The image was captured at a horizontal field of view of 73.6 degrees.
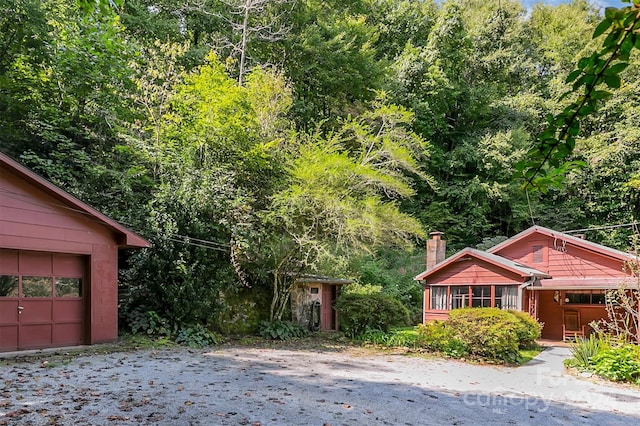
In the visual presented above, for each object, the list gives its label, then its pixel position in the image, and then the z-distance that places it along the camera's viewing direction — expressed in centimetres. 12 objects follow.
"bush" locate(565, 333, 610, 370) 894
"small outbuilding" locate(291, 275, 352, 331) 1441
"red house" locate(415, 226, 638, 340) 1420
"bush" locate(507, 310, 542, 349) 1122
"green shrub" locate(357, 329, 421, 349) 1205
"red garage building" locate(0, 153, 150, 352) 827
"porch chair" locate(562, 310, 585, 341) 1470
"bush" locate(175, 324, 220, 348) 1025
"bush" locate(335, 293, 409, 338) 1331
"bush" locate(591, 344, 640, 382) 807
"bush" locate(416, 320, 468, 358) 1078
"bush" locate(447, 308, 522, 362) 1014
